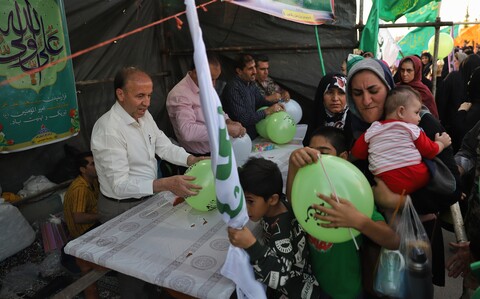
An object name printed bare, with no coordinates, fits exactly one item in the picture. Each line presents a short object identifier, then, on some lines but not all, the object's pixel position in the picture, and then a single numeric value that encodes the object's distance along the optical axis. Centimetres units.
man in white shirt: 198
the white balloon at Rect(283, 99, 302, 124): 424
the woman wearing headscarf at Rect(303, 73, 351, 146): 278
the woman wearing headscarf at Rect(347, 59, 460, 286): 150
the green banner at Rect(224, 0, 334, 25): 312
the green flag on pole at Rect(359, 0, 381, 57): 414
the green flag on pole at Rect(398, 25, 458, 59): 765
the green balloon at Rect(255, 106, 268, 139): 375
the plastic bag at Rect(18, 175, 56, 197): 311
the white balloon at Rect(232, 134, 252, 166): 300
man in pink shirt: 315
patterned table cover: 141
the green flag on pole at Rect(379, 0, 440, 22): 432
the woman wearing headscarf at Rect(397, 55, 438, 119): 416
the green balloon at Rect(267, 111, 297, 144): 355
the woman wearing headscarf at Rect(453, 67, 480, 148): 342
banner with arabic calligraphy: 274
